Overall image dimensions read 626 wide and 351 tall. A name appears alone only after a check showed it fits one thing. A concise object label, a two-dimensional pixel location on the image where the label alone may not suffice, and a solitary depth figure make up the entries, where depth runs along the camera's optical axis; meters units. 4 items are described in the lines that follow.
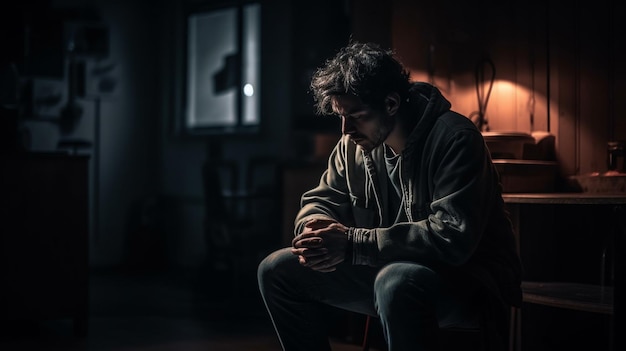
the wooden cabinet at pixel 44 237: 3.78
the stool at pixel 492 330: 2.04
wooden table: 2.28
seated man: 2.00
